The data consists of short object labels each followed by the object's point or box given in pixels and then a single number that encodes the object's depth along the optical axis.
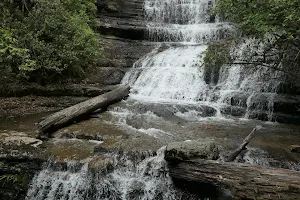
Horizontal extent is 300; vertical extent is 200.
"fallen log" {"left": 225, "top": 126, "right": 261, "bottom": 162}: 5.99
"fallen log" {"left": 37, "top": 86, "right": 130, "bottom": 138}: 7.77
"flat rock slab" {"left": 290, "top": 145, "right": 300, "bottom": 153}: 6.84
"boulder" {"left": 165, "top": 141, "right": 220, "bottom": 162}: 5.54
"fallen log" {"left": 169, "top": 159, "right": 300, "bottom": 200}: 4.35
